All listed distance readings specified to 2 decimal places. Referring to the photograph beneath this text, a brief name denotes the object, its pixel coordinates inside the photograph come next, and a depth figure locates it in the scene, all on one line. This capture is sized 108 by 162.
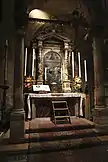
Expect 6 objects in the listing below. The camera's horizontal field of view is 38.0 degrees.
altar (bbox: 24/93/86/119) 5.55
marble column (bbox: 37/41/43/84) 6.98
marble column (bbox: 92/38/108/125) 4.32
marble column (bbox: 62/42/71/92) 7.03
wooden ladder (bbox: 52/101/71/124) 4.82
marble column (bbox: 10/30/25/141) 3.62
